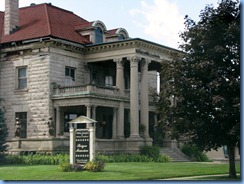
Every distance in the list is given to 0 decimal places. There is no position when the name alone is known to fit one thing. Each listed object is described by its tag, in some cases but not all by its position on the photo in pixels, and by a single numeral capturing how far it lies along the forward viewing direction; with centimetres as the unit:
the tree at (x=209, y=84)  2136
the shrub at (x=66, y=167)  2381
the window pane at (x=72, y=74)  4069
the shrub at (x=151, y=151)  3656
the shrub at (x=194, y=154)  4062
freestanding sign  2369
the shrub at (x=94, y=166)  2328
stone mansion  3778
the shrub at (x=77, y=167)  2358
